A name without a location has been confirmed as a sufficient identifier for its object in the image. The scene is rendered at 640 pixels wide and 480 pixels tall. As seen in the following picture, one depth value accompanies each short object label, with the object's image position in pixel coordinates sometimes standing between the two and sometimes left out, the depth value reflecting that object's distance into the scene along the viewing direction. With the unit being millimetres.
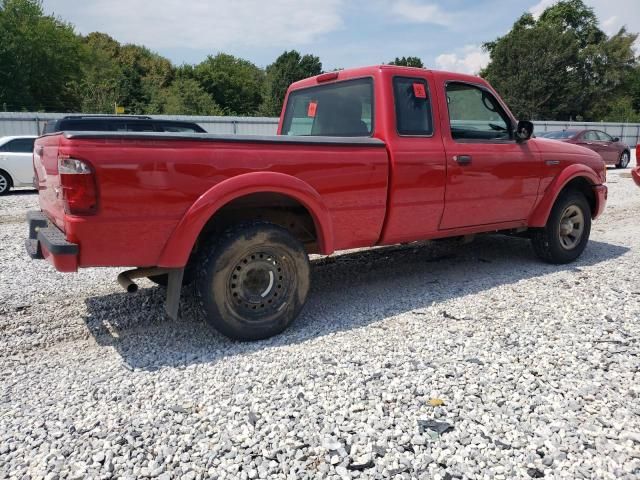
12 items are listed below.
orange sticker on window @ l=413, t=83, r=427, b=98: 4582
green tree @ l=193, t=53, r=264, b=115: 62469
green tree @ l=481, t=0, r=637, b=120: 48031
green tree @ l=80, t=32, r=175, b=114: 34469
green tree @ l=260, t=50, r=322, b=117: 57000
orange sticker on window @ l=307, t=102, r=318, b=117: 5079
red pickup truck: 3215
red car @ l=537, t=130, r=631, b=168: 18555
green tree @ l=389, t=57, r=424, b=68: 55969
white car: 13078
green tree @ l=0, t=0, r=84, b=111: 38438
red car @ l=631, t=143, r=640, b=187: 9109
